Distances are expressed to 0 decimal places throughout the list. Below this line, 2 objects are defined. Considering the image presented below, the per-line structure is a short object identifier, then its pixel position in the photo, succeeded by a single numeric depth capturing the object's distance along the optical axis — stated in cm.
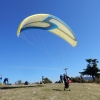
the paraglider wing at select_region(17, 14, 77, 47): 1272
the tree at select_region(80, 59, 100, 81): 2826
